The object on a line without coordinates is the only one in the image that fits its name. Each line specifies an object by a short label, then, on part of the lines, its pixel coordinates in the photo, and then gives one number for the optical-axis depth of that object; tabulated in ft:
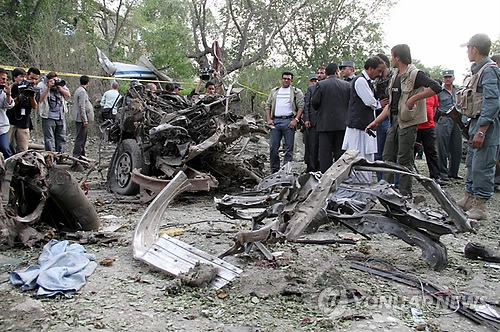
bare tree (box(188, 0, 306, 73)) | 55.62
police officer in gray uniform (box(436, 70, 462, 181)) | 27.20
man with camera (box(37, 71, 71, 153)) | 27.25
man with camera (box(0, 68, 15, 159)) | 21.18
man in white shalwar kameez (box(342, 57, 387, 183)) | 18.95
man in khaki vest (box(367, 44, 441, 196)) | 17.46
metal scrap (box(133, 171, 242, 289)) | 11.02
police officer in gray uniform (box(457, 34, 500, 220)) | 15.85
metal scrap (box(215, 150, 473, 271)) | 10.80
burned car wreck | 20.25
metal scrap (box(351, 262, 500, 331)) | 8.91
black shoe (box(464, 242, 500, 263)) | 12.50
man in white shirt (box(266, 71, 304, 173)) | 25.77
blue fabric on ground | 10.08
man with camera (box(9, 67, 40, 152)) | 23.18
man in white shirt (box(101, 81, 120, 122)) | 36.83
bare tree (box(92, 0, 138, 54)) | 73.20
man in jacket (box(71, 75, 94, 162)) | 30.58
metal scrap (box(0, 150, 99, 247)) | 12.89
